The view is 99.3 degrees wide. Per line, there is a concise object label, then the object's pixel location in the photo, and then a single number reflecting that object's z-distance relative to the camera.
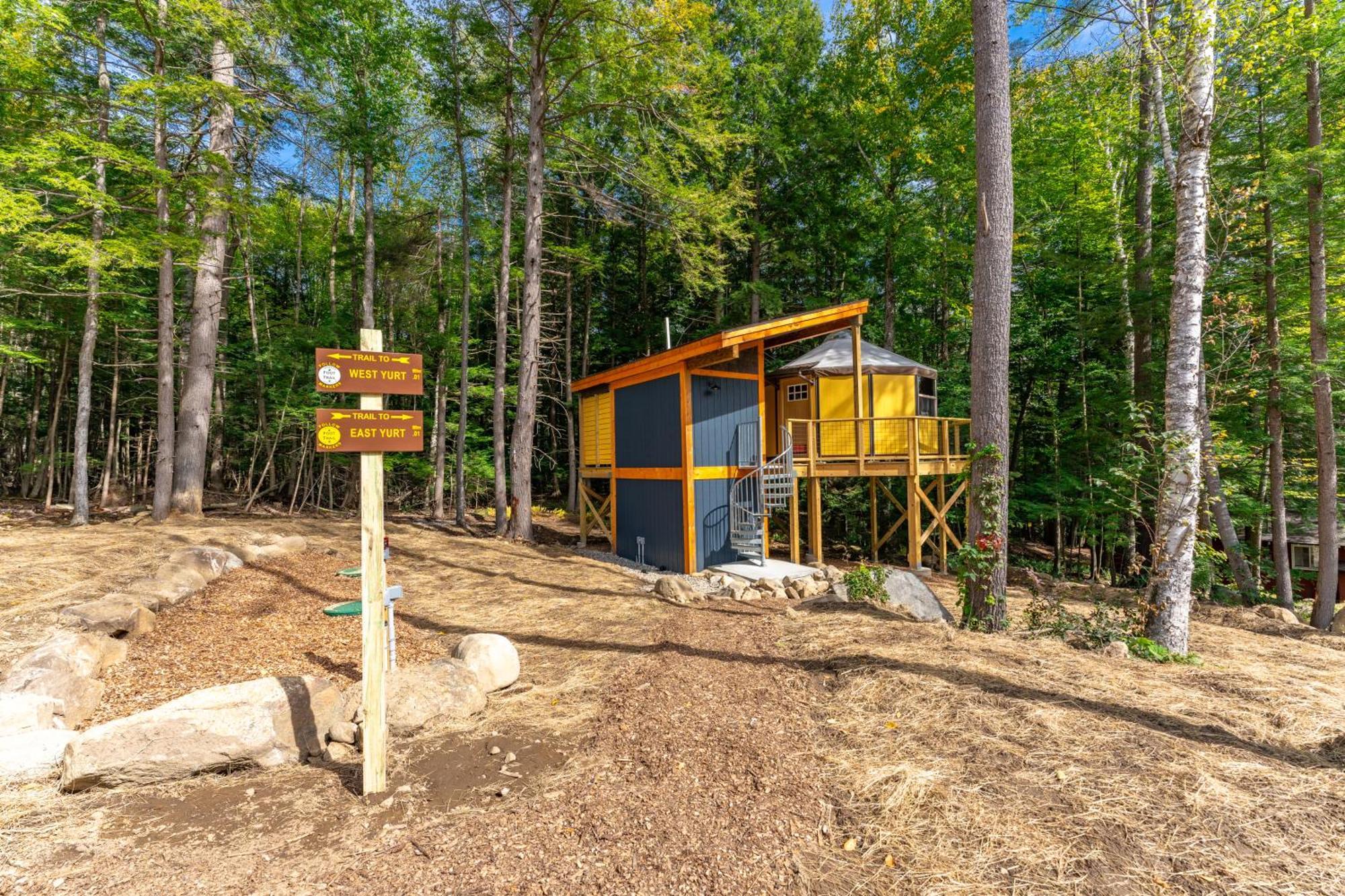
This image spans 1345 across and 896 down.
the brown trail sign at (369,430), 3.00
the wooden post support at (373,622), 3.03
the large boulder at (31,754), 3.10
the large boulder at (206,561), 6.45
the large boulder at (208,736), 3.04
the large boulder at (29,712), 3.32
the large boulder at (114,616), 4.64
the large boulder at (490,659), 4.42
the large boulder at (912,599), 6.37
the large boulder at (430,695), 3.78
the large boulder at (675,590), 7.21
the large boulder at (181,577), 5.88
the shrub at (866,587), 6.46
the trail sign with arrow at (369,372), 3.06
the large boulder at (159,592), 5.36
